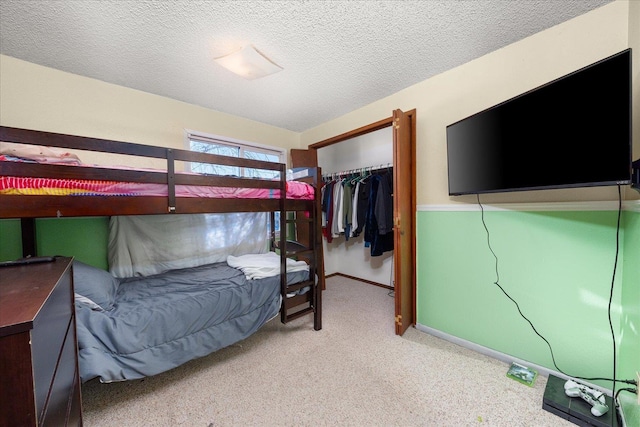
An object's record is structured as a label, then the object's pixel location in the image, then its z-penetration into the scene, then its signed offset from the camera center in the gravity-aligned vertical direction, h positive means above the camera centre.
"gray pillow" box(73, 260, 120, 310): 1.33 -0.43
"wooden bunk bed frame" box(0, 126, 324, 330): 1.02 +0.07
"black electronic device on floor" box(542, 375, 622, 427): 1.13 -1.07
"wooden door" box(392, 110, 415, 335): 1.95 -0.14
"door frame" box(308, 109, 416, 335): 2.12 -0.04
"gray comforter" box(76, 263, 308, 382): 1.21 -0.67
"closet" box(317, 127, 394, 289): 2.89 +0.02
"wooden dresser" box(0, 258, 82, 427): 0.43 -0.31
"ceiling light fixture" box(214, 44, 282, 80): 1.59 +1.04
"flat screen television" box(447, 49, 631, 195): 0.99 +0.34
